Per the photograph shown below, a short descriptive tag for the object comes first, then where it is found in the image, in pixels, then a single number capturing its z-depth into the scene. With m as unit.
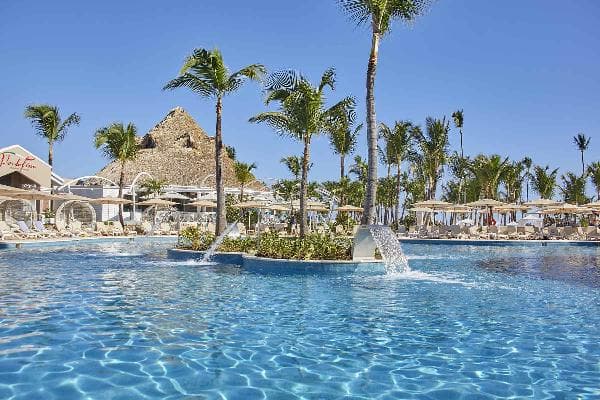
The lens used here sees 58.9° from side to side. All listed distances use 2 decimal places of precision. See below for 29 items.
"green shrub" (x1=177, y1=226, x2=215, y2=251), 16.02
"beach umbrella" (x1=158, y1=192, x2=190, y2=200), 46.56
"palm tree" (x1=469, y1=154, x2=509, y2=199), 43.69
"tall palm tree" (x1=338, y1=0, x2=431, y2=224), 13.03
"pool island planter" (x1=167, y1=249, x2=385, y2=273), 12.09
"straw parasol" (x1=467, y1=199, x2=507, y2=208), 31.03
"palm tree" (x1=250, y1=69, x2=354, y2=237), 16.45
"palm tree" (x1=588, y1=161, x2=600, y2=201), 52.78
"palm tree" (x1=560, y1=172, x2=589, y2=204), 56.60
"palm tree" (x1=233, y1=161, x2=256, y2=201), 42.91
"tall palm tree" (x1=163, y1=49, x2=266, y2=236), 16.64
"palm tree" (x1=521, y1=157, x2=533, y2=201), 61.34
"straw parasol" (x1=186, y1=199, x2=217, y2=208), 33.84
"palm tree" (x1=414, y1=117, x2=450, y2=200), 39.22
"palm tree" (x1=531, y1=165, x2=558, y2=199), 55.06
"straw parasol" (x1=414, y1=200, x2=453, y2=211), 31.41
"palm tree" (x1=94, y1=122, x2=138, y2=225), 34.50
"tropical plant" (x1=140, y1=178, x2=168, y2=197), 46.19
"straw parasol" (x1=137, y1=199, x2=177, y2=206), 32.69
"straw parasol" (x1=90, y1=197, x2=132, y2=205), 30.88
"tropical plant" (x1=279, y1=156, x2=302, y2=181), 40.00
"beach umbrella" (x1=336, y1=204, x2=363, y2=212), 31.22
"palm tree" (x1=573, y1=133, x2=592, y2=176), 54.91
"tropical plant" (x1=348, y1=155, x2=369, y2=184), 43.84
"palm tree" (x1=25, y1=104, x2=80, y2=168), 34.47
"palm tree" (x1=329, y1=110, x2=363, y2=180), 32.41
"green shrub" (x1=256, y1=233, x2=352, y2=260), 12.90
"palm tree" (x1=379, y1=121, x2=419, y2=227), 36.59
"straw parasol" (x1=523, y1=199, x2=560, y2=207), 31.45
